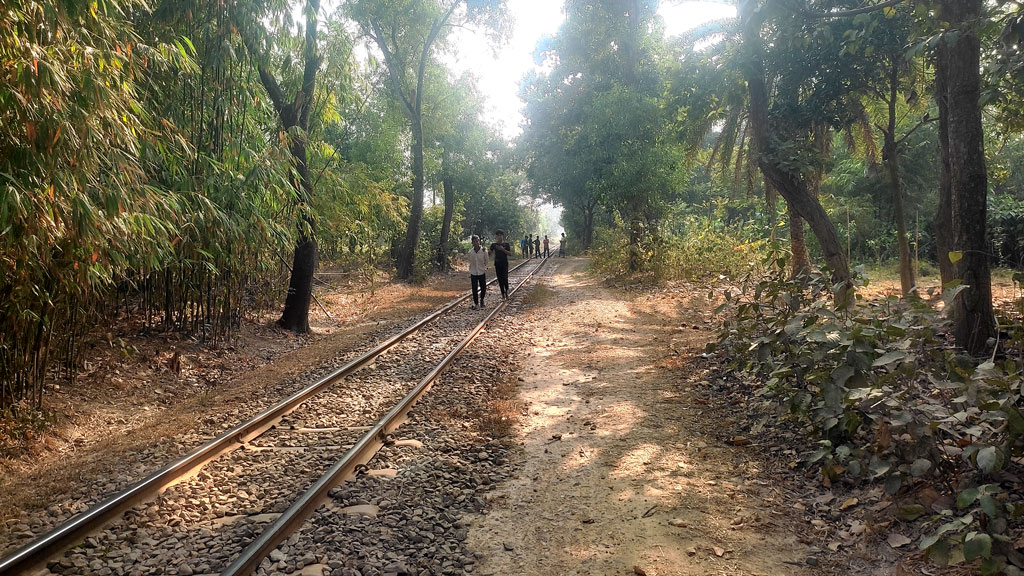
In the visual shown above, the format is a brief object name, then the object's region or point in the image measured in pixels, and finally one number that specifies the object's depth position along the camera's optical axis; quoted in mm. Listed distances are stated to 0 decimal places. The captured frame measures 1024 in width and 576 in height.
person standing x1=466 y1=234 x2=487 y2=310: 13633
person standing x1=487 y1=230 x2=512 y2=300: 14125
